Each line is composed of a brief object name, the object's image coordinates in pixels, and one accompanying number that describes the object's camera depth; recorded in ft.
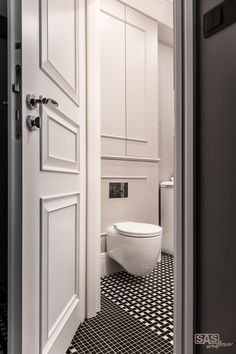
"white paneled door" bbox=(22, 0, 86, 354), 2.52
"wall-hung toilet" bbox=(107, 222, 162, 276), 5.84
